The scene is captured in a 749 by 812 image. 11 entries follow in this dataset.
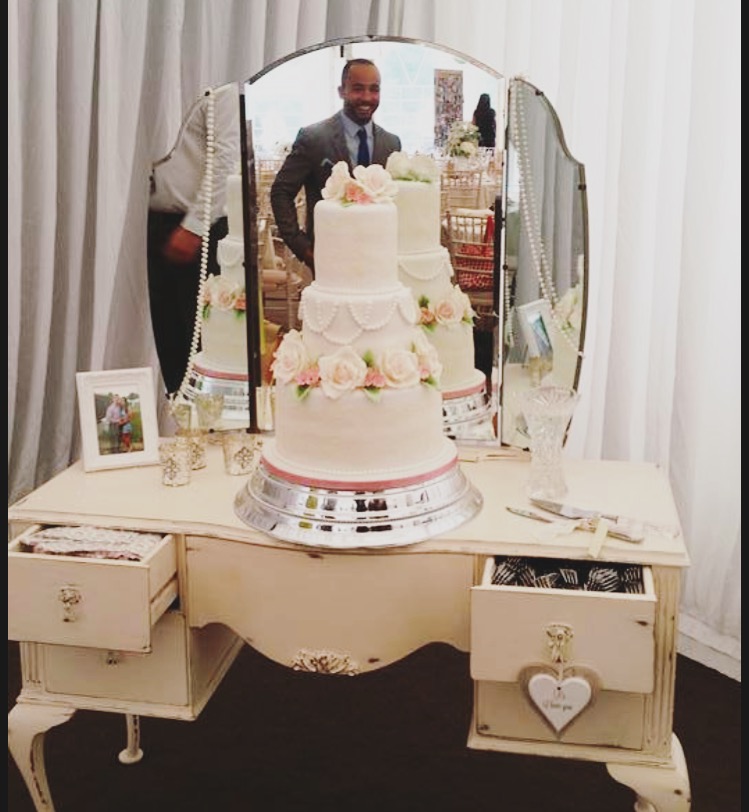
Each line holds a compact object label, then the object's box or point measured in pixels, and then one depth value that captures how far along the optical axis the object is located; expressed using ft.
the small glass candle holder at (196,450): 6.01
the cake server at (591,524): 5.04
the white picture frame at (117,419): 6.02
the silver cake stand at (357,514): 5.06
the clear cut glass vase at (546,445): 5.49
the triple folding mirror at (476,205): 5.81
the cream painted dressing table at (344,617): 4.70
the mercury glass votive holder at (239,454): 5.93
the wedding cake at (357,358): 5.04
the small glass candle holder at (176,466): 5.78
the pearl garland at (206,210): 6.08
